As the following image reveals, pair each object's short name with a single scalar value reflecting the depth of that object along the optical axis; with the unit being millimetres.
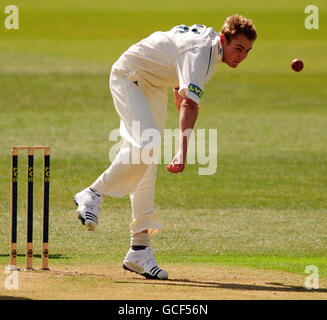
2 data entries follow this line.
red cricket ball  14060
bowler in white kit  11977
